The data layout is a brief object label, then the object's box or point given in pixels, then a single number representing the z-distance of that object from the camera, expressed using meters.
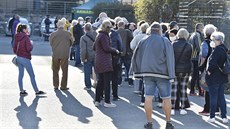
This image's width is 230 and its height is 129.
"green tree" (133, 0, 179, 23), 24.59
